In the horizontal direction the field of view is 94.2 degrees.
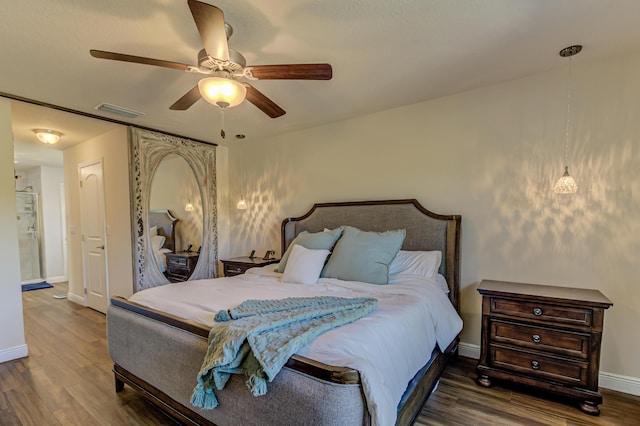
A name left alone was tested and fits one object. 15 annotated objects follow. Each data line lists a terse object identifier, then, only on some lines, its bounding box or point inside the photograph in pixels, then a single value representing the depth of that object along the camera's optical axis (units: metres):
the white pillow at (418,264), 2.60
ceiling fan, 1.60
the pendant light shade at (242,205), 4.15
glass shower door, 6.17
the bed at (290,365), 1.11
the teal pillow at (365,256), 2.45
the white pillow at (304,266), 2.54
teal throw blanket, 1.19
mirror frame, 3.64
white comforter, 1.22
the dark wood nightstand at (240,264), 3.77
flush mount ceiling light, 3.69
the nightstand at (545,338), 1.96
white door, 4.09
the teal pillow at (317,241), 2.86
